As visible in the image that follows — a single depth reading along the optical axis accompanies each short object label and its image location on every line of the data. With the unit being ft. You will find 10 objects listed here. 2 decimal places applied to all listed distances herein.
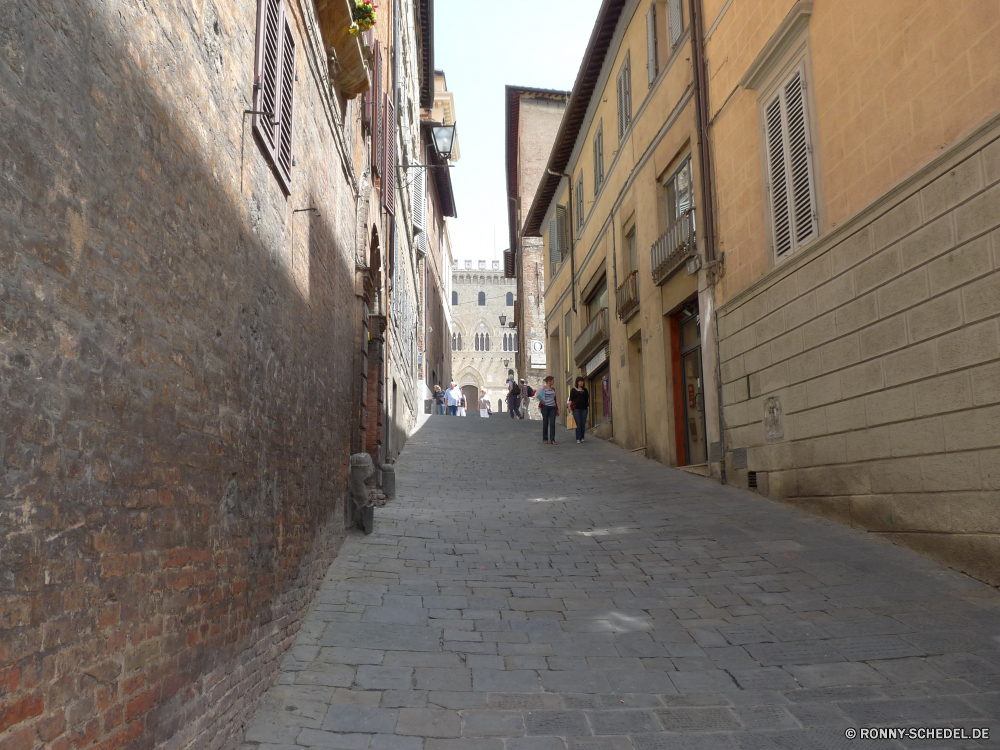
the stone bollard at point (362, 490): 27.48
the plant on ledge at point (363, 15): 25.54
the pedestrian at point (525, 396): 88.63
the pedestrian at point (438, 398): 95.76
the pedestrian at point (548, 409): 54.54
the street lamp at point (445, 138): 42.09
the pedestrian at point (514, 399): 83.61
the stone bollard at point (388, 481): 34.17
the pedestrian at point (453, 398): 93.71
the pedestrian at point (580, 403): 55.01
